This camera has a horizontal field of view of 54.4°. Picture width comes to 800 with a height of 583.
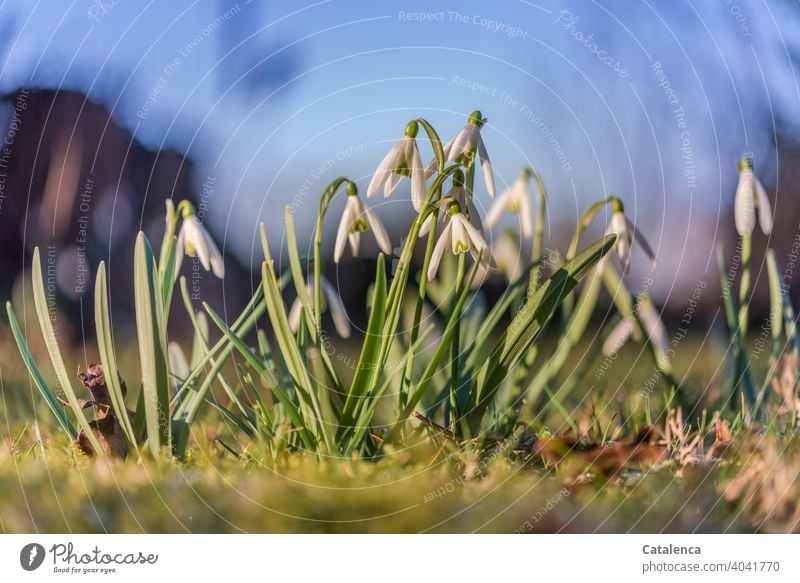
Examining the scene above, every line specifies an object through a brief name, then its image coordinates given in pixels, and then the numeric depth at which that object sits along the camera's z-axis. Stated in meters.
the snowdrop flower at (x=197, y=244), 0.73
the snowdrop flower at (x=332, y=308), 0.74
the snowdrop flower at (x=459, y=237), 0.69
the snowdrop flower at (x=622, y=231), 0.76
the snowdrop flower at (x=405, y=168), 0.71
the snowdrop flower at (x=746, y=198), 0.79
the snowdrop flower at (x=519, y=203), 0.75
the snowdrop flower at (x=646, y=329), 0.78
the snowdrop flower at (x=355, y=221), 0.72
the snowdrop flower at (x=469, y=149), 0.72
